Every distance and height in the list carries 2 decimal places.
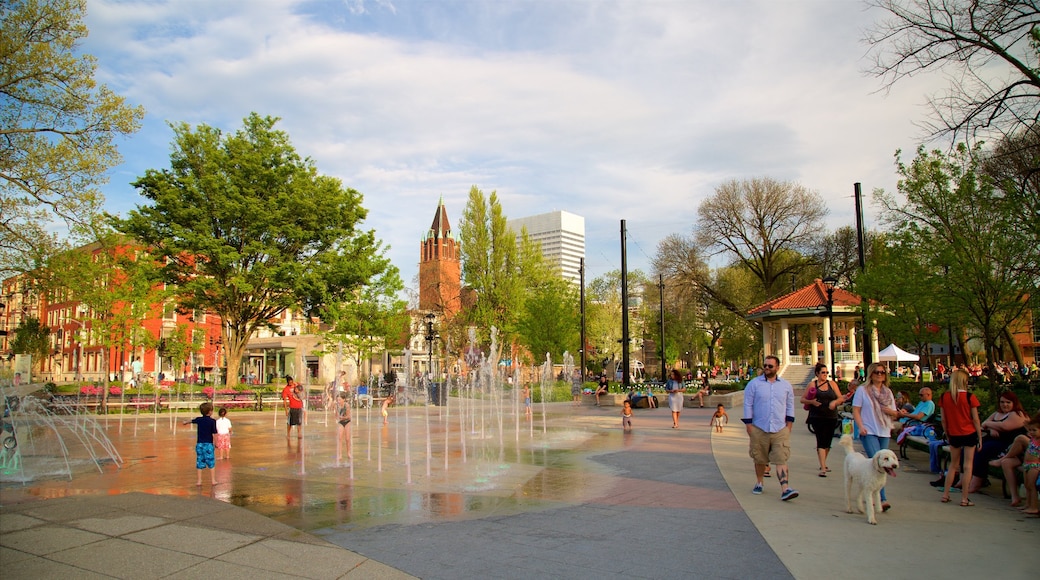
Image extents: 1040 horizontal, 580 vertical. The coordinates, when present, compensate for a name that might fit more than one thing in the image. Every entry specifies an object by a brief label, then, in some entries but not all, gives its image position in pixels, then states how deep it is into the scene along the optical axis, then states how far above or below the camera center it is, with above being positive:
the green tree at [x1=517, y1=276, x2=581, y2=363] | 49.66 +0.77
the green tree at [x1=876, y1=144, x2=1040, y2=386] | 16.03 +2.30
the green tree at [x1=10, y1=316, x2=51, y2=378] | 53.78 +0.39
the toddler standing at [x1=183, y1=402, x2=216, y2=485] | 9.41 -1.42
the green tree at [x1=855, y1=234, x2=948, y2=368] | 18.89 +1.16
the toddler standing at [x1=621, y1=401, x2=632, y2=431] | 18.91 -2.34
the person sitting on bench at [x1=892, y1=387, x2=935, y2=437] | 11.60 -1.41
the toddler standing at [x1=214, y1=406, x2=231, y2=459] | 12.19 -1.72
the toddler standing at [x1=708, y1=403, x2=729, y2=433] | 17.53 -2.25
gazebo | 38.38 +0.98
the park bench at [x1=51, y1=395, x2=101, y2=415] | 24.67 -2.27
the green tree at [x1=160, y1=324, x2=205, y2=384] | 48.41 -0.24
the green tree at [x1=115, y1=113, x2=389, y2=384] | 31.81 +5.51
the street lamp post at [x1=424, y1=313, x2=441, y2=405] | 36.26 +0.29
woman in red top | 8.02 -1.09
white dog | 7.03 -1.54
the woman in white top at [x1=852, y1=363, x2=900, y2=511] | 8.35 -0.99
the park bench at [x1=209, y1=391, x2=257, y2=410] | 27.86 -2.47
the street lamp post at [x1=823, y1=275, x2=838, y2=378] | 26.83 +1.23
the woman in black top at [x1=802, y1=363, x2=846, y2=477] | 10.31 -1.24
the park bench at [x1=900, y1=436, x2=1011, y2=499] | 9.38 -2.05
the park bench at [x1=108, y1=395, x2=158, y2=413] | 24.34 -2.24
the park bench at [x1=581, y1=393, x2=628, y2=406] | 30.31 -2.88
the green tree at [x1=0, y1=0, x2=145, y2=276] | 17.06 +5.90
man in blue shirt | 8.48 -1.08
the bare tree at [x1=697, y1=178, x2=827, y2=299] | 48.50 +8.17
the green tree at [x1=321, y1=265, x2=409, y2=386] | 37.81 +1.25
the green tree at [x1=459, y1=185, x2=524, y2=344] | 58.97 +6.70
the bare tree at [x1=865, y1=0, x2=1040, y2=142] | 13.07 +6.01
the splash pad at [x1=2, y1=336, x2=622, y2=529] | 8.12 -2.16
